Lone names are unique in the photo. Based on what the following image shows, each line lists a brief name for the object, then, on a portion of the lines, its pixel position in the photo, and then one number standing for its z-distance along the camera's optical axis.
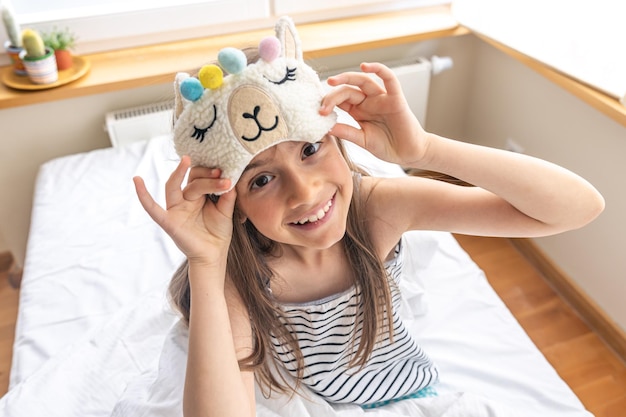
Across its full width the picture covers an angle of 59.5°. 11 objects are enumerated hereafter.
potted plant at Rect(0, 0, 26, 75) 1.49
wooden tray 1.54
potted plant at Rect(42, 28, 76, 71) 1.56
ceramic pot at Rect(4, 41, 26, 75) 1.54
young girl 0.77
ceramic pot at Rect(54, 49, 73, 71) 1.59
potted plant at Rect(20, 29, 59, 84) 1.48
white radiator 1.65
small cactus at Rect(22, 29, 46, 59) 1.47
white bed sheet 1.00
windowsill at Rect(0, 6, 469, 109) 1.59
